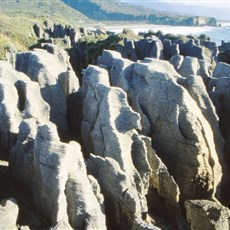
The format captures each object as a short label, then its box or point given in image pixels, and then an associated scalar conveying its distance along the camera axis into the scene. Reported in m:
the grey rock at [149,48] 41.22
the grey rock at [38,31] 87.00
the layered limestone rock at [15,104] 16.89
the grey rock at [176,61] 28.35
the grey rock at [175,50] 41.38
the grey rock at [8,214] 11.25
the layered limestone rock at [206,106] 19.67
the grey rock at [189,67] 25.73
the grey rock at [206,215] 14.45
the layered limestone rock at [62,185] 12.62
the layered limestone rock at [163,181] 16.88
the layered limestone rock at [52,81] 20.53
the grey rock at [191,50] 39.76
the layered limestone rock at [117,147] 14.40
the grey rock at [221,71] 26.77
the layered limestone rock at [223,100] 21.47
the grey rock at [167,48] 42.58
